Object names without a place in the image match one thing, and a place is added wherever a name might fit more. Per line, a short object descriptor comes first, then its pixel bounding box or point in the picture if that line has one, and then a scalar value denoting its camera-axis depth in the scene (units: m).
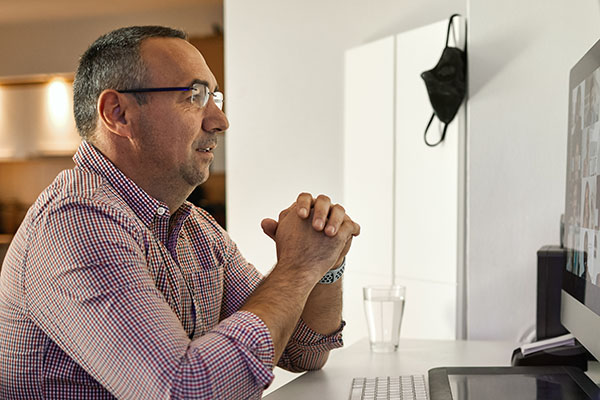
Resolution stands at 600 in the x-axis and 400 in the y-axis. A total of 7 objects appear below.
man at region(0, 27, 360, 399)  0.94
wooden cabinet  4.76
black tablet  1.13
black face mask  1.98
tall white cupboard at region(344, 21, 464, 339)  2.11
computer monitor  1.08
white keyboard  1.19
